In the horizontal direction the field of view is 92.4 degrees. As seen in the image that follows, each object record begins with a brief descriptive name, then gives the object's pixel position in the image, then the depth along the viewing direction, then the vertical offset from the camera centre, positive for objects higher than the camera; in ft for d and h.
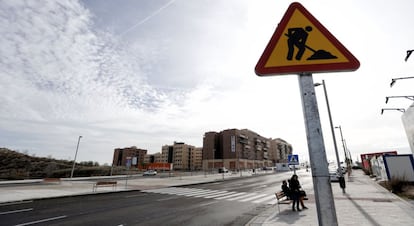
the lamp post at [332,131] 52.29 +9.08
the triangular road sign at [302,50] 5.82 +3.39
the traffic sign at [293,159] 43.91 +1.40
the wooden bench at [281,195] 32.39 -4.76
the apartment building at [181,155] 367.66 +19.91
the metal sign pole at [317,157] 4.58 +0.20
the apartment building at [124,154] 400.67 +24.78
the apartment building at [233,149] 287.28 +24.96
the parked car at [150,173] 169.39 -5.72
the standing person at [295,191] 30.02 -3.78
